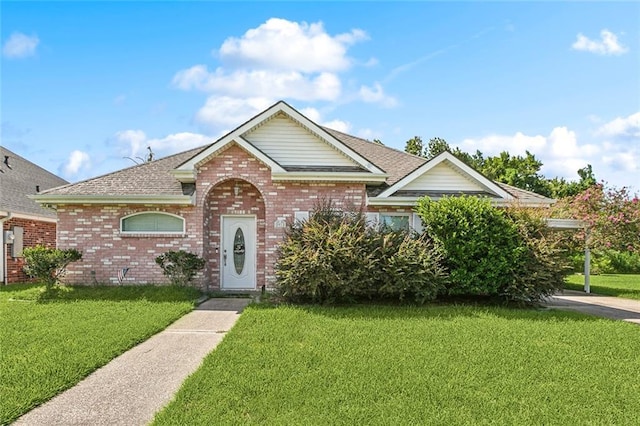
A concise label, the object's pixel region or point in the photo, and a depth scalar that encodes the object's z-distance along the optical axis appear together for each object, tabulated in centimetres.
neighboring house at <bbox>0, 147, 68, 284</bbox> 1591
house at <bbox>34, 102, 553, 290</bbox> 1238
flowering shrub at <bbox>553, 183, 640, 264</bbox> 1650
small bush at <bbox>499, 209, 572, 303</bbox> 1056
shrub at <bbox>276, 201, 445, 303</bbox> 994
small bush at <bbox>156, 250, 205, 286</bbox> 1171
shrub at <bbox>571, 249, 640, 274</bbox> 2744
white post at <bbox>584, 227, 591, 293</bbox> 1661
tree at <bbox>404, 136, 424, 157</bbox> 3659
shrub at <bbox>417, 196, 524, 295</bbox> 1059
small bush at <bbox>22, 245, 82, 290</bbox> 1106
